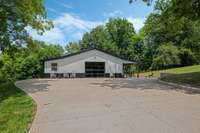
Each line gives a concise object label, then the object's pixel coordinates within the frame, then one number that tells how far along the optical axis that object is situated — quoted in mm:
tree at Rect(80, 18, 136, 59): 27109
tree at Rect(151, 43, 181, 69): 20000
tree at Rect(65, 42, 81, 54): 28545
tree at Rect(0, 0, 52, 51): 7382
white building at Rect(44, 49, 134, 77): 13189
